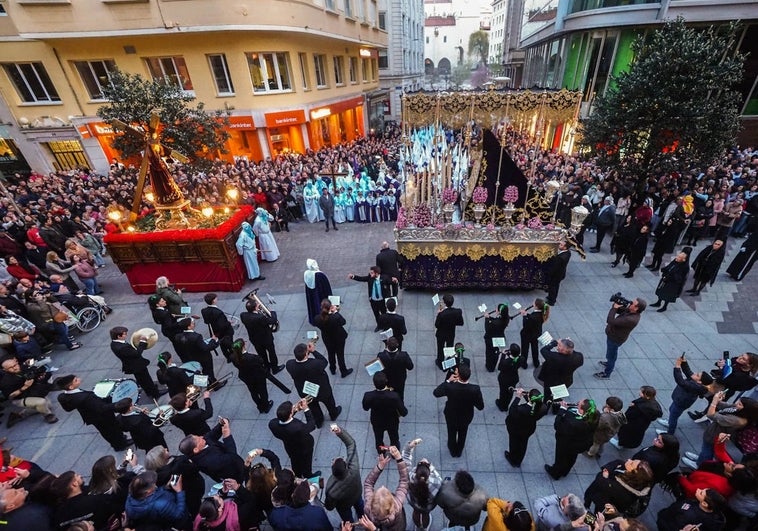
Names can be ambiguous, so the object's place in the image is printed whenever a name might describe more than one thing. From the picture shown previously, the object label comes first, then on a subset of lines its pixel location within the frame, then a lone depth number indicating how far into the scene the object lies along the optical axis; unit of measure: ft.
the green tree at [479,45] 295.69
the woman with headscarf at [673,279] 24.72
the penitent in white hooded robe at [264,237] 37.22
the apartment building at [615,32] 52.44
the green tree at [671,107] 32.14
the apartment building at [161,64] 55.98
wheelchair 28.71
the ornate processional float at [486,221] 28.94
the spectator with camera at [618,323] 19.90
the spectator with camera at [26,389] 19.76
